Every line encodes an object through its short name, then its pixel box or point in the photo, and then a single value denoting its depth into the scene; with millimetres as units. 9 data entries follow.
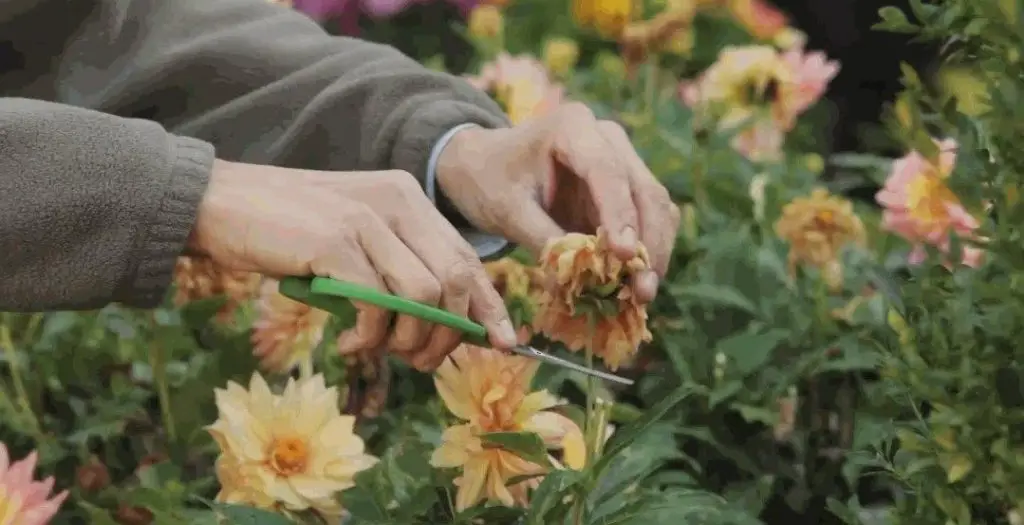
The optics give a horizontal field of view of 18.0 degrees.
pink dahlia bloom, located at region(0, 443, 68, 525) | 1754
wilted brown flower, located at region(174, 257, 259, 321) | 1960
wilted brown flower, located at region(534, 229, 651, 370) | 1705
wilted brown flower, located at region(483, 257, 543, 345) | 1932
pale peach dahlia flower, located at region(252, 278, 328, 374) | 1913
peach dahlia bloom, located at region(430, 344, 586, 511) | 1732
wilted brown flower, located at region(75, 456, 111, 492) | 1903
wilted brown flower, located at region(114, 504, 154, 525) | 1878
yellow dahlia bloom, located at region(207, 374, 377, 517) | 1765
